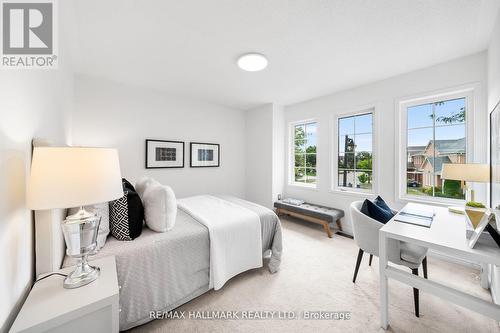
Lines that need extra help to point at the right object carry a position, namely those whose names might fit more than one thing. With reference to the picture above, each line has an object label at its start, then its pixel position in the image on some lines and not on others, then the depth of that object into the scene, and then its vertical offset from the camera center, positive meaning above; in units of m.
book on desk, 1.65 -0.47
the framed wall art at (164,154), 3.37 +0.21
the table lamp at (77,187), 0.86 -0.10
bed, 1.40 -0.82
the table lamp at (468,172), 1.79 -0.06
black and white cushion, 1.59 -0.44
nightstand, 0.82 -0.65
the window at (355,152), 3.27 +0.24
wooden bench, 3.18 -0.83
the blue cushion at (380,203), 2.15 -0.43
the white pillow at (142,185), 2.04 -0.22
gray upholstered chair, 1.63 -0.73
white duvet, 1.80 -0.75
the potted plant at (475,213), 1.37 -0.35
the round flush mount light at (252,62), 2.28 +1.27
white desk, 1.15 -0.52
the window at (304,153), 4.04 +0.27
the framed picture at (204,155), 3.89 +0.23
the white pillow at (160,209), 1.74 -0.40
